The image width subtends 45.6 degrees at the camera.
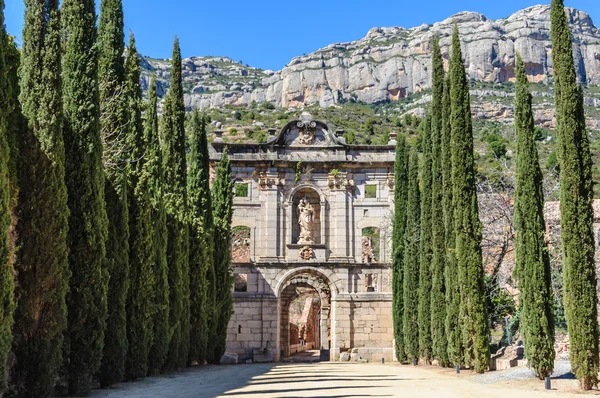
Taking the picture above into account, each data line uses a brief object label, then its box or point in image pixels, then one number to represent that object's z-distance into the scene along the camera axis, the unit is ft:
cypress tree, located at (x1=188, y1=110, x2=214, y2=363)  78.64
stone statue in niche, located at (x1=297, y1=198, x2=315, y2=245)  107.34
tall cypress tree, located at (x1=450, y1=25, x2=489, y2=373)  60.49
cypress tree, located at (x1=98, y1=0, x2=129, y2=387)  47.14
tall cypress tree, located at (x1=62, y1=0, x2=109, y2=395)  41.52
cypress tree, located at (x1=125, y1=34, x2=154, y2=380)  52.75
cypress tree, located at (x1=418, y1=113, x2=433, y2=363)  78.33
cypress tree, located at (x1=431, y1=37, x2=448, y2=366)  70.79
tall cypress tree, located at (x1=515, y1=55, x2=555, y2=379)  49.52
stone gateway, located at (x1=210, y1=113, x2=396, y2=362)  104.78
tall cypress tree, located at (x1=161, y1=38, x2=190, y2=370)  67.10
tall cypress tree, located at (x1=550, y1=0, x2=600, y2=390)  43.39
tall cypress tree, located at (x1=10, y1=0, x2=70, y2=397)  36.47
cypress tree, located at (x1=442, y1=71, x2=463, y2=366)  64.34
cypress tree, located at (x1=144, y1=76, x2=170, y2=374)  58.59
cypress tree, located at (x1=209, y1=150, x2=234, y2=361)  90.12
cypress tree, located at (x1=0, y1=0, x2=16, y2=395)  31.63
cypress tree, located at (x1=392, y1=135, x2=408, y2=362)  95.20
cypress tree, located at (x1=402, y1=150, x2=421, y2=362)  87.51
